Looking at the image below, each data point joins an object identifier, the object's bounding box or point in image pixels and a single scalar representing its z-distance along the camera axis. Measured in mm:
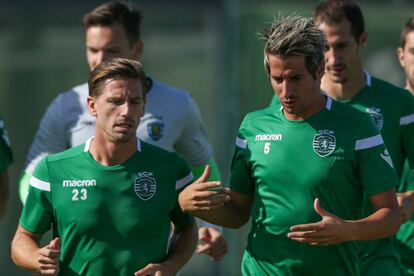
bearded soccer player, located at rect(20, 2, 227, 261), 16094
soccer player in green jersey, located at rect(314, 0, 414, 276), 15820
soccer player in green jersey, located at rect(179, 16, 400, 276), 13211
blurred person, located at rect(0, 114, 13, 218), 16141
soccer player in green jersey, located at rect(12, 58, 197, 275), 13422
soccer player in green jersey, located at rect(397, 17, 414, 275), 15430
